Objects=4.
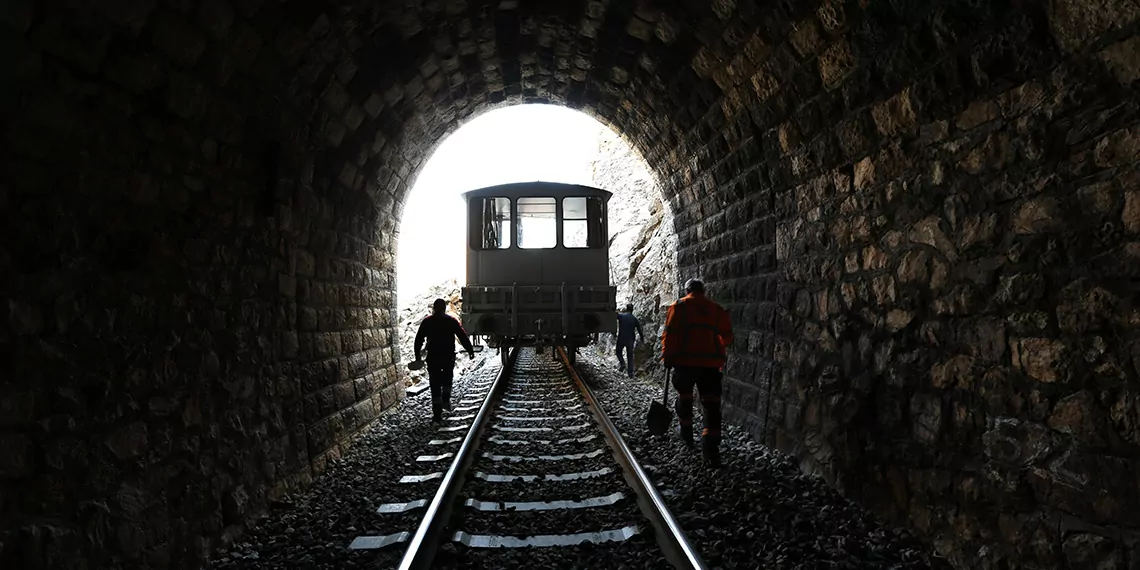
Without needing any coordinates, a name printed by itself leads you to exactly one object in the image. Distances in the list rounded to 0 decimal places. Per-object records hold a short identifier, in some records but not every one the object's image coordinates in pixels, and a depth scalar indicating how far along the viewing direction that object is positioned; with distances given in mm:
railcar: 10852
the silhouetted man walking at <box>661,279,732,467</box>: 5508
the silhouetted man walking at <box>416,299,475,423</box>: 7367
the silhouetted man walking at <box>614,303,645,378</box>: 11466
